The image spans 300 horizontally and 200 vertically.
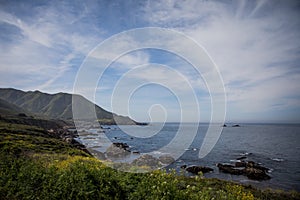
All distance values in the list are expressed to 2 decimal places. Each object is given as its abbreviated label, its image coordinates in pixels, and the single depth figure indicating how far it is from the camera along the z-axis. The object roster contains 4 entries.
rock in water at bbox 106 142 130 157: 28.50
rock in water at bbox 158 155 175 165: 31.11
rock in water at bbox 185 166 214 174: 28.70
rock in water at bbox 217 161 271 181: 27.05
